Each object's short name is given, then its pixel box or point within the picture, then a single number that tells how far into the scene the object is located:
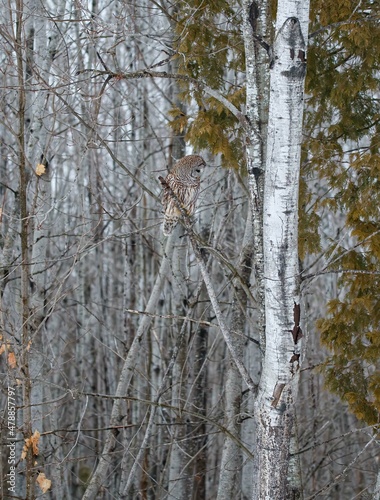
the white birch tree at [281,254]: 6.88
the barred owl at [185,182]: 11.52
